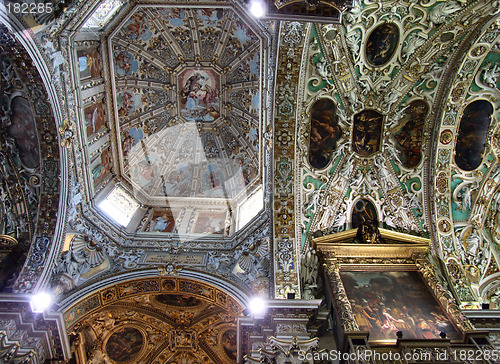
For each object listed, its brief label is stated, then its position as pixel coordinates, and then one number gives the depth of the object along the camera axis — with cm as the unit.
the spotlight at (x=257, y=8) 957
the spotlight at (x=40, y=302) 1022
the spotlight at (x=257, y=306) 998
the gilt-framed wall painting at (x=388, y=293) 909
